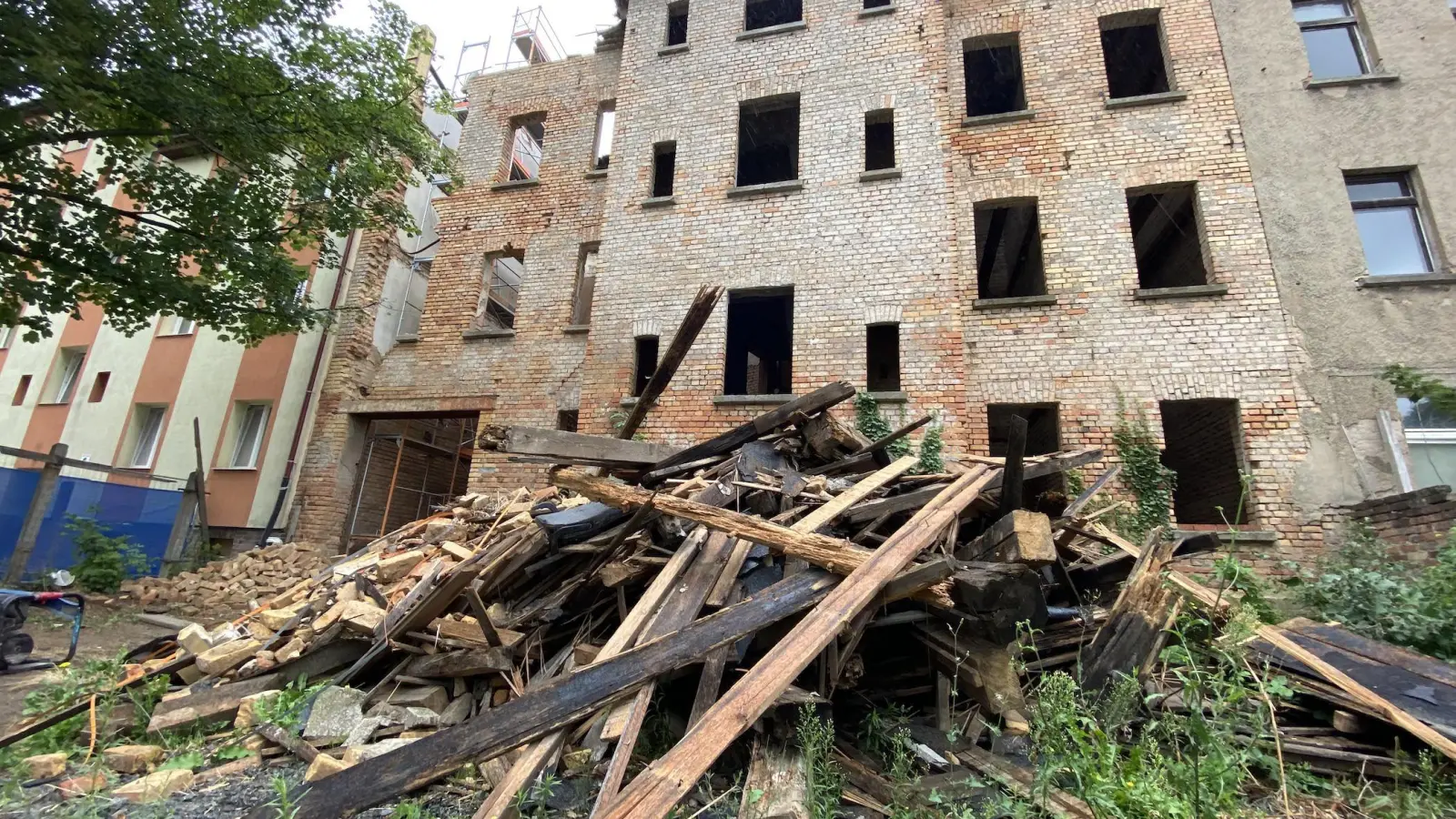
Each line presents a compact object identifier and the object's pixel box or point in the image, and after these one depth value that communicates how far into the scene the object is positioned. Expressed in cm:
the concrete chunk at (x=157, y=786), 288
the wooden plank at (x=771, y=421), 496
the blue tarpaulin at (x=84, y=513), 972
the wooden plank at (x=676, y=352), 404
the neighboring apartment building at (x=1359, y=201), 715
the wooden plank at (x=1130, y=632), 348
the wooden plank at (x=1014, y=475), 386
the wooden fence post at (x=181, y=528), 1077
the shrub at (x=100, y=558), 953
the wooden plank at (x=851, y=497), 366
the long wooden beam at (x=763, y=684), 201
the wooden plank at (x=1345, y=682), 289
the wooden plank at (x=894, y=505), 405
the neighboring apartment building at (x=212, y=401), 1141
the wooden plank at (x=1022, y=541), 331
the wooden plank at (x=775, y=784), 247
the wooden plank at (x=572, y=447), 350
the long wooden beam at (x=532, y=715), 222
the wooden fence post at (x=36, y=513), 922
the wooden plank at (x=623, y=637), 228
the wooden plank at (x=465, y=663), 379
